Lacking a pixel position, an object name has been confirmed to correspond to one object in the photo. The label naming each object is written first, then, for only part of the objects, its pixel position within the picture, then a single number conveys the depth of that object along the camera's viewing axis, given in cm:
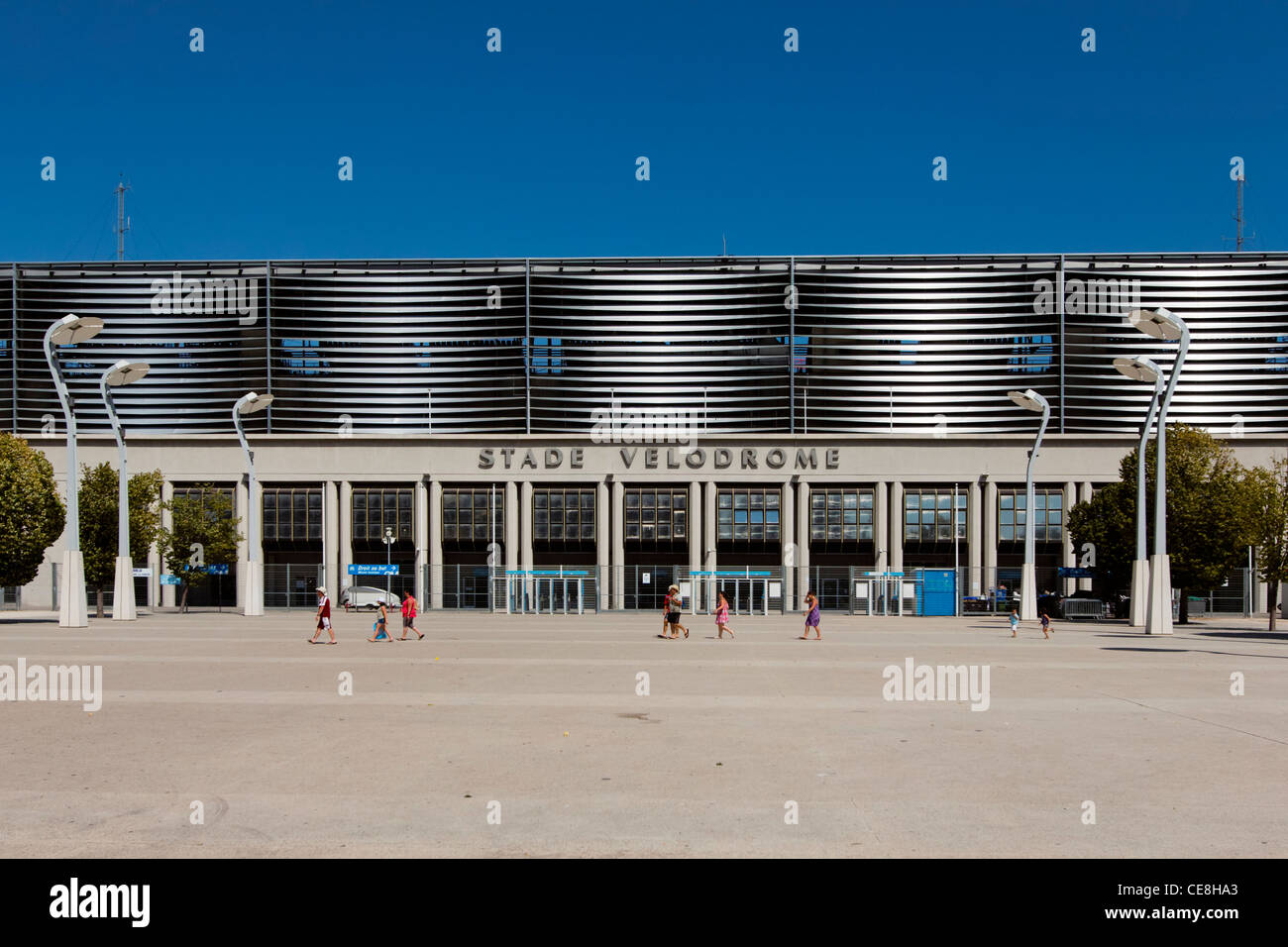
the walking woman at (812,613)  3225
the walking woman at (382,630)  2919
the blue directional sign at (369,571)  6525
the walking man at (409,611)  2984
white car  6197
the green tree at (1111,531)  5144
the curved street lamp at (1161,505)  2867
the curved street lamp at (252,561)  4491
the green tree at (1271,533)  3994
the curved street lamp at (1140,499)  3253
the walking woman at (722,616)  3359
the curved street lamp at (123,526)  3756
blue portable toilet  5659
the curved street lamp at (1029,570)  4218
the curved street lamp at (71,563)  3400
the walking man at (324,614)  2821
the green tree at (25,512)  3962
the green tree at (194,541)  5494
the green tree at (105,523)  4916
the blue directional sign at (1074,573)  5963
